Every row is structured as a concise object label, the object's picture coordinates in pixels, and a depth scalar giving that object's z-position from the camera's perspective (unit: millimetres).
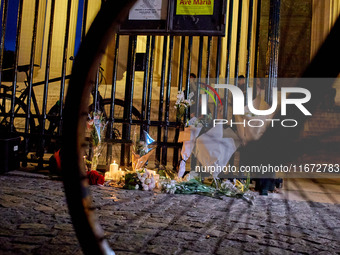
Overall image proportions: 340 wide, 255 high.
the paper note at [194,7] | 4602
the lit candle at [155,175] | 4068
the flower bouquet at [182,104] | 4398
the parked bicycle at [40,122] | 4820
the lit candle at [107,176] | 4317
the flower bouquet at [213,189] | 3781
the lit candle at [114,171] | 4316
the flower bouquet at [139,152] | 4324
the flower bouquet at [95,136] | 4422
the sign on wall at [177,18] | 4555
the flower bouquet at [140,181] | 3842
